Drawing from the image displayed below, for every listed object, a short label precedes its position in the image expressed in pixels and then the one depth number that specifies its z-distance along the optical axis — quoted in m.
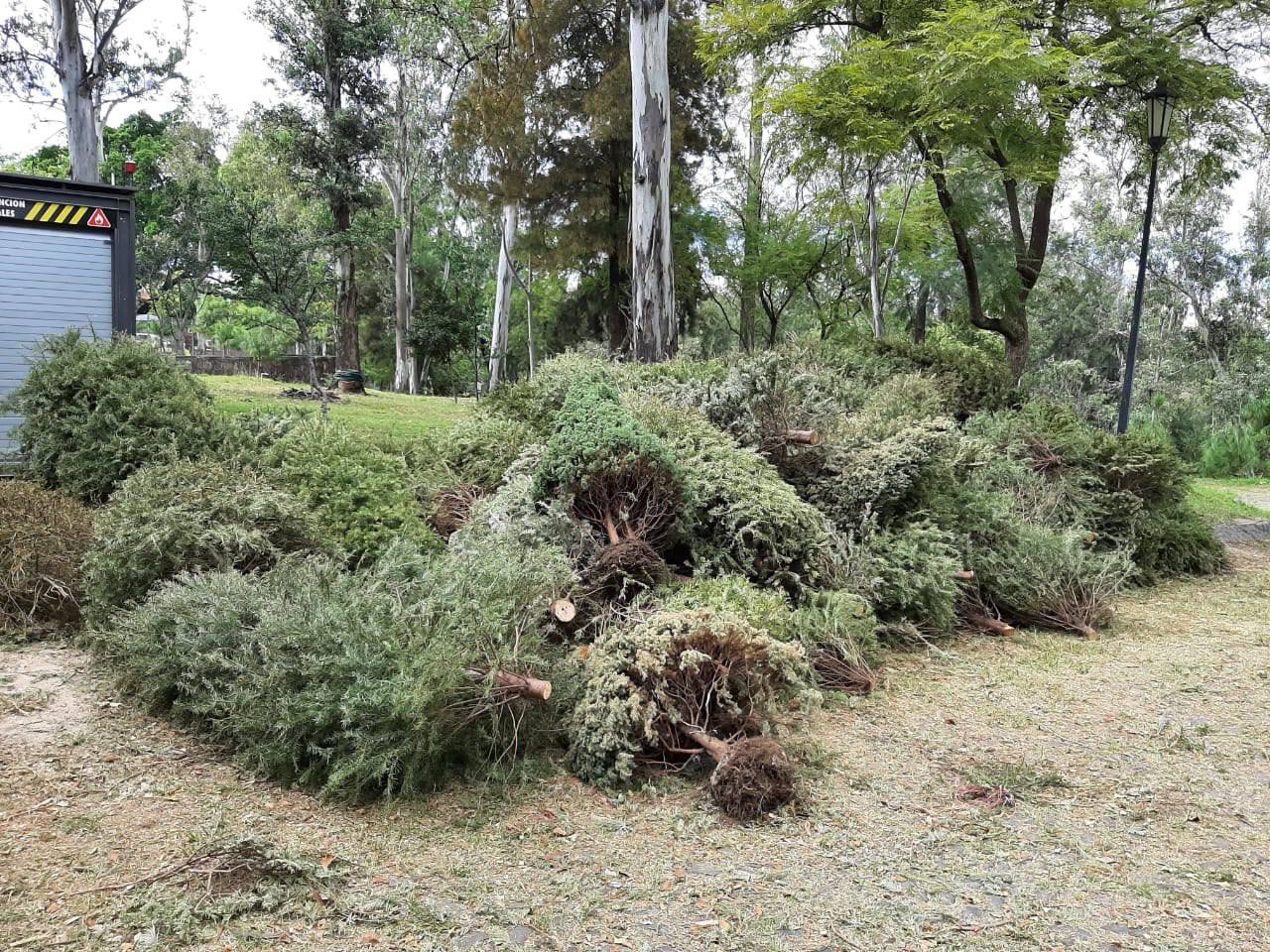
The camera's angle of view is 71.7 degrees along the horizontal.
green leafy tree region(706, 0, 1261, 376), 10.12
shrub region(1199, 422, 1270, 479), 18.14
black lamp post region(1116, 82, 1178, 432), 11.13
